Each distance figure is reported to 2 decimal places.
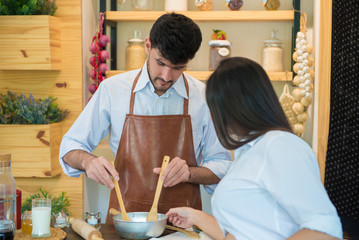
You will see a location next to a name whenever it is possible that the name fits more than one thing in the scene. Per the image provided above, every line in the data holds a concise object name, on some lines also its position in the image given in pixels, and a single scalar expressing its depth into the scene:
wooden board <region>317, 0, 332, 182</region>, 2.62
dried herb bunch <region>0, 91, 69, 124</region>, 2.68
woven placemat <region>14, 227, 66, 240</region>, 1.58
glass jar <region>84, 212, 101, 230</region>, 1.69
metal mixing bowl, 1.55
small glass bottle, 1.63
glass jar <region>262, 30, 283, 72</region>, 2.85
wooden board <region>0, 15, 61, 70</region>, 2.69
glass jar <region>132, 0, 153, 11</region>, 2.93
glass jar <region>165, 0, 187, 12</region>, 2.89
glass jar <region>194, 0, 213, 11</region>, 2.86
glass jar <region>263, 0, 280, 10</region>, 2.84
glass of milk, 1.59
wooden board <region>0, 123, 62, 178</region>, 2.69
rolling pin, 1.56
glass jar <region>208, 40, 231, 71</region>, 2.81
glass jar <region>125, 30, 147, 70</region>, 2.91
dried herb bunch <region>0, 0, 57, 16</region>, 2.67
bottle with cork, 1.53
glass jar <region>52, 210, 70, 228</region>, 1.73
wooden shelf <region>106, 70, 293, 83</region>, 2.80
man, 1.79
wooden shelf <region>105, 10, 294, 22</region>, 2.80
